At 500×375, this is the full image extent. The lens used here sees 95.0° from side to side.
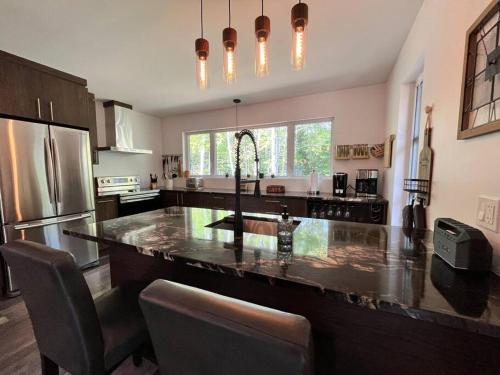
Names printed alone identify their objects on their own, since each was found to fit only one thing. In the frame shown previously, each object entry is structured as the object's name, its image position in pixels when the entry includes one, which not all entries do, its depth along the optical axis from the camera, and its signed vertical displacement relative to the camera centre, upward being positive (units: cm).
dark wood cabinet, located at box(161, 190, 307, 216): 336 -49
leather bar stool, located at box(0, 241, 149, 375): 84 -60
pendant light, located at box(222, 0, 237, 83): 130 +71
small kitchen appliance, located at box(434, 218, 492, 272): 80 -27
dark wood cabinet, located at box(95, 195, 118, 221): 327 -51
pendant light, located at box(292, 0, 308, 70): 111 +72
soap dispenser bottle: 106 -30
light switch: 82 -15
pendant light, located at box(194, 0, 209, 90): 139 +70
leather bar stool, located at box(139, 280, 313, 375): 44 -35
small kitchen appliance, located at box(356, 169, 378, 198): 317 -15
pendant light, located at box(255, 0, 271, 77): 121 +72
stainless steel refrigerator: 214 -13
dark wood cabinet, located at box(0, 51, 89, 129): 212 +82
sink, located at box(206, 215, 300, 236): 174 -41
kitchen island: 67 -36
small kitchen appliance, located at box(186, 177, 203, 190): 456 -21
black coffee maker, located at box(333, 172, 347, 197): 327 -17
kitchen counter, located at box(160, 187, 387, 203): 289 -34
